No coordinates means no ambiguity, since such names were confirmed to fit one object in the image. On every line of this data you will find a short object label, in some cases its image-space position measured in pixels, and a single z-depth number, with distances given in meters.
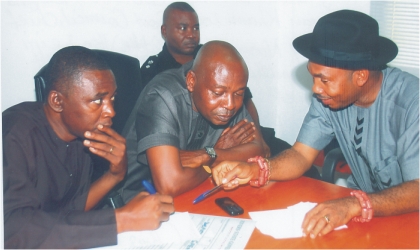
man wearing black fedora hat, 1.46
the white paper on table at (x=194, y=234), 1.24
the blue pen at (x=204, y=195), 1.53
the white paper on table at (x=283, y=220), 1.32
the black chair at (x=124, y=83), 2.17
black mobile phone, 1.45
